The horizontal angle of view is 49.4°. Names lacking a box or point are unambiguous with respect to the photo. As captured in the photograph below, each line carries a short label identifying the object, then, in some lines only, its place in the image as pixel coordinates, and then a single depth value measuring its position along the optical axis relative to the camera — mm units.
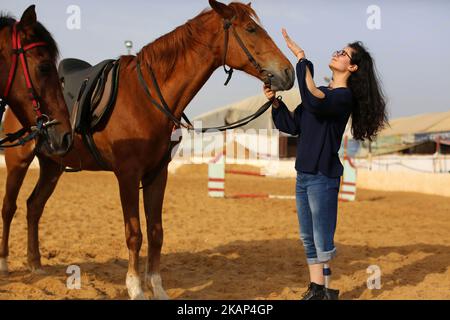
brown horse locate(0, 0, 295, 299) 3914
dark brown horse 3367
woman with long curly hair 3738
